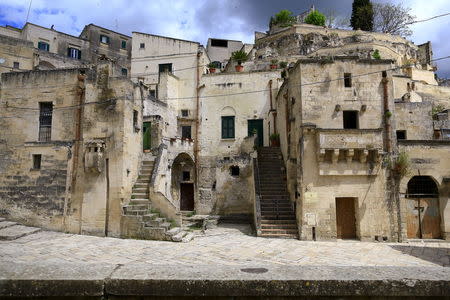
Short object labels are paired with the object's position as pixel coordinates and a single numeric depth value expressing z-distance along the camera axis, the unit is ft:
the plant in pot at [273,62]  80.37
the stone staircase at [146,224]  43.11
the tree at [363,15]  136.98
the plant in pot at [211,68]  84.02
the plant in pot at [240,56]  101.90
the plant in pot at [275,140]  68.90
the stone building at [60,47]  100.12
